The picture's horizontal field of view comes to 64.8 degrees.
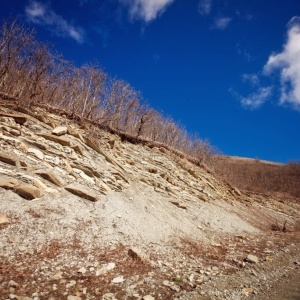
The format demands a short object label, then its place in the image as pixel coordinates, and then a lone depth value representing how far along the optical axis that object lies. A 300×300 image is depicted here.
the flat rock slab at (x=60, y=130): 10.13
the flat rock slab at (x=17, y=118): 9.38
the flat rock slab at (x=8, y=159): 7.32
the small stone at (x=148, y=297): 4.32
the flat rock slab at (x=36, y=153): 8.36
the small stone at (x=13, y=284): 4.10
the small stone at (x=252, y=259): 6.51
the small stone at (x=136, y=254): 5.81
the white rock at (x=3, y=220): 5.46
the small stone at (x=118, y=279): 4.79
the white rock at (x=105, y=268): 4.99
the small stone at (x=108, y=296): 4.24
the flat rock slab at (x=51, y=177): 7.53
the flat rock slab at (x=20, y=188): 6.52
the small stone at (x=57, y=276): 4.53
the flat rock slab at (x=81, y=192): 7.80
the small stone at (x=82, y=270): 4.88
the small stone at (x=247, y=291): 4.80
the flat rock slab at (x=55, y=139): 9.62
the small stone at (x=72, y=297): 4.03
